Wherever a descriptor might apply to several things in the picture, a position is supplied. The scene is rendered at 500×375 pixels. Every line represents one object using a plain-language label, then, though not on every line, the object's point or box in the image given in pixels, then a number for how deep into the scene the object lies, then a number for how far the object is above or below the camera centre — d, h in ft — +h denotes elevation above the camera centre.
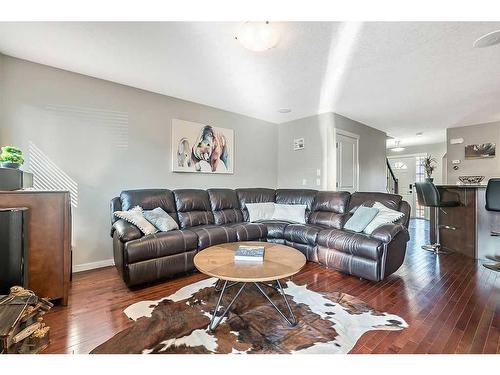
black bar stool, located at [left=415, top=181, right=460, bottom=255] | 11.61 -0.61
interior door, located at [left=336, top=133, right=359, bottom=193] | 14.96 +1.73
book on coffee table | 6.16 -1.77
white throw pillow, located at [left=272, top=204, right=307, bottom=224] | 12.17 -1.27
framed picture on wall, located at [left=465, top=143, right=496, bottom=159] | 16.69 +2.85
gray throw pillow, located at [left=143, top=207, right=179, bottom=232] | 9.20 -1.28
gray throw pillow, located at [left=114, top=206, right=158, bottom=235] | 8.54 -1.19
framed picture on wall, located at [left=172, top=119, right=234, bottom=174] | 12.20 +2.24
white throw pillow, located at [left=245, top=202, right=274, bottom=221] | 12.51 -1.22
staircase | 23.29 +0.64
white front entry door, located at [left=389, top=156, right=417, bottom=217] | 25.82 +1.60
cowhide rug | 4.76 -3.21
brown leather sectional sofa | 8.00 -1.76
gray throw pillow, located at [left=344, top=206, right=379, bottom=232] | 9.63 -1.23
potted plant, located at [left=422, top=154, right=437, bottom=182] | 18.26 +1.70
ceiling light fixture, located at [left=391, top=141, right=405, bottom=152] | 23.52 +4.28
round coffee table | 5.24 -1.92
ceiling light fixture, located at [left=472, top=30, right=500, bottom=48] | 6.64 +4.43
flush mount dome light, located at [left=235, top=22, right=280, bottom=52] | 6.01 +4.06
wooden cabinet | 6.17 -1.45
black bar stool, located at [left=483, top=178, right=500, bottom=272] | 9.70 -0.34
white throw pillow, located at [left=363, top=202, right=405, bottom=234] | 9.24 -1.15
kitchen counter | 10.84 -1.62
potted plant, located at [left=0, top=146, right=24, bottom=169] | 6.45 +0.80
